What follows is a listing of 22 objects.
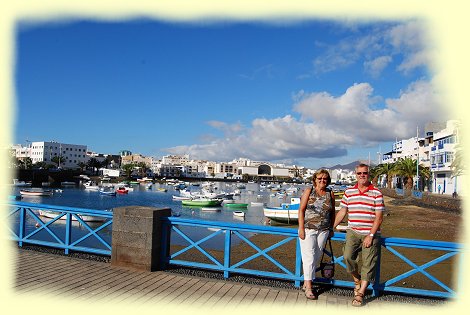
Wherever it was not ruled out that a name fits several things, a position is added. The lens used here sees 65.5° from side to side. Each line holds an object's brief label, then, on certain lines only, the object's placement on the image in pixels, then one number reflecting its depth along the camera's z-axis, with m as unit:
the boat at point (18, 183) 85.04
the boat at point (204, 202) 49.22
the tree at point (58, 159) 148.69
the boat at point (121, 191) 74.81
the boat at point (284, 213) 33.31
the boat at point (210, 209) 47.09
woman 6.16
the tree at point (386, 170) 79.50
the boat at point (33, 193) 61.00
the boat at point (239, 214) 40.30
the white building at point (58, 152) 156.07
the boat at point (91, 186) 83.99
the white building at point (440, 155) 54.48
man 5.96
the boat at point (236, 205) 51.31
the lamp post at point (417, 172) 61.16
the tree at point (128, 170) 157.00
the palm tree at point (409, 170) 63.16
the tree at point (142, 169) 186.35
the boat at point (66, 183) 105.43
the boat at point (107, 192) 67.32
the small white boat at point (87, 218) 29.61
